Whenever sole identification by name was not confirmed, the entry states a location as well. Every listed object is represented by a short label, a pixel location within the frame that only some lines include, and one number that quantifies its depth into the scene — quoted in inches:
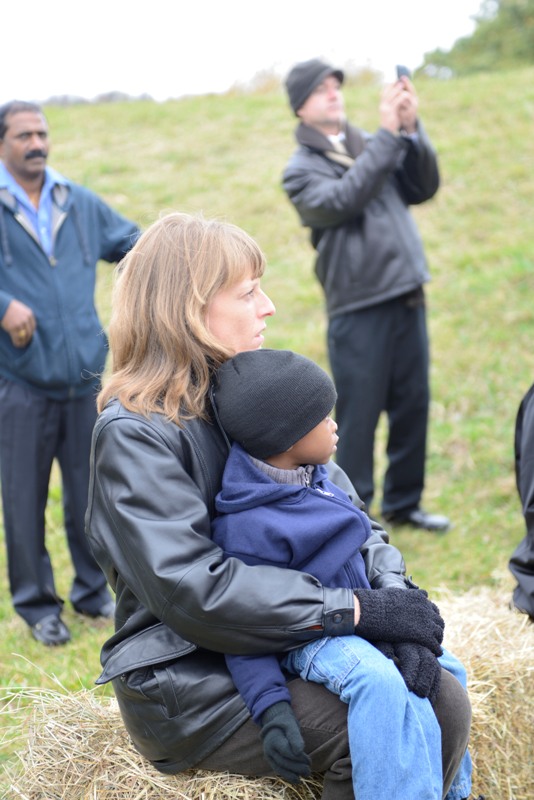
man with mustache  187.2
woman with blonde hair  96.3
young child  92.8
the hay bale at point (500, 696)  128.7
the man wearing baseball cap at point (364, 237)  209.6
